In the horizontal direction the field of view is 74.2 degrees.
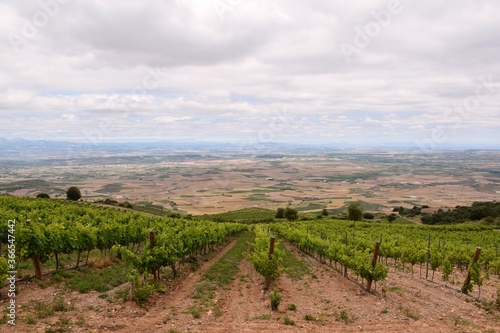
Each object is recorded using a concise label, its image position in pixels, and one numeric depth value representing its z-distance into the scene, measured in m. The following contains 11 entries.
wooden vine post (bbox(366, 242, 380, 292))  14.57
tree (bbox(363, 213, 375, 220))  75.44
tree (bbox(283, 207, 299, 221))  68.25
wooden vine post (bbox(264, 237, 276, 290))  15.00
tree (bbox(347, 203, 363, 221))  59.06
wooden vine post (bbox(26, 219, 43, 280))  13.73
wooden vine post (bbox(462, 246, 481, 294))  14.70
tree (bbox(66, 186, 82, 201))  63.34
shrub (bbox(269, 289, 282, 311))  12.15
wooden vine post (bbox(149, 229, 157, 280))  14.03
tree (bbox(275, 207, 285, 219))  73.06
